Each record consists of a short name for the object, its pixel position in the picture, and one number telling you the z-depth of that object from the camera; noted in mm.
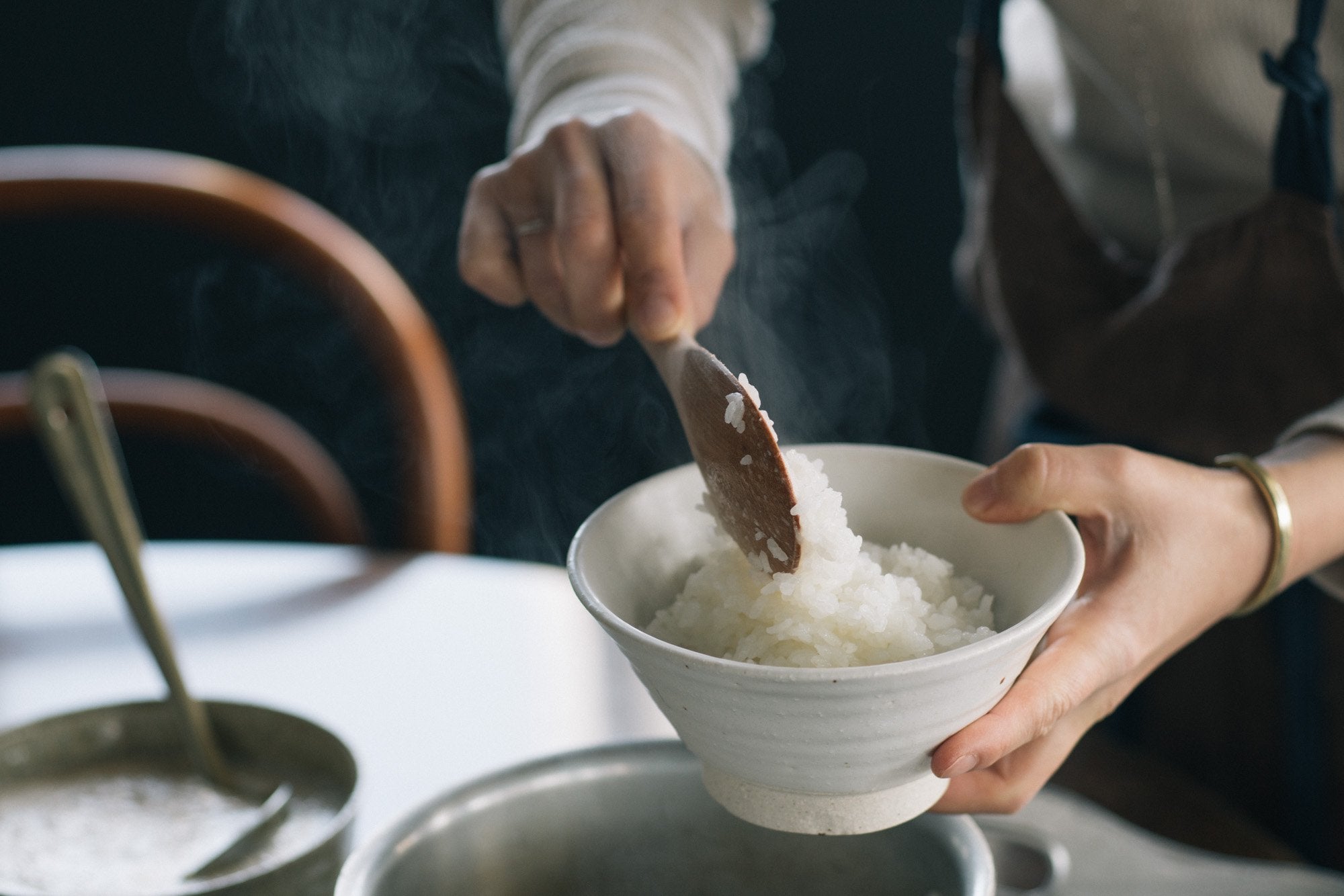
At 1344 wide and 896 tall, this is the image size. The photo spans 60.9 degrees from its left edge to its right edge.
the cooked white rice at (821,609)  649
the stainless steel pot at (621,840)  738
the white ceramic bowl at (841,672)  576
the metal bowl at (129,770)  812
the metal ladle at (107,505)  866
